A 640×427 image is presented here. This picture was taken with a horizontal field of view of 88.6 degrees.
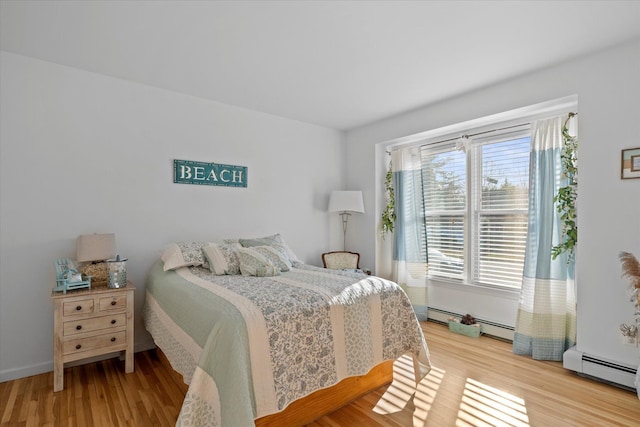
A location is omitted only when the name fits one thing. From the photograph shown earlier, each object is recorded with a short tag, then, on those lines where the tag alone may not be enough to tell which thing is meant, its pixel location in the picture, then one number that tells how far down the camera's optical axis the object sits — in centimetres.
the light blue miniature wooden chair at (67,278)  246
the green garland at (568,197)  280
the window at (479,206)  339
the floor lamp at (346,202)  436
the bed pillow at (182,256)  288
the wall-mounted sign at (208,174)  340
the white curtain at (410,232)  412
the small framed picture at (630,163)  242
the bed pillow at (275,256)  300
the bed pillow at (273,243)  342
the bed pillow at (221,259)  284
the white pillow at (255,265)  278
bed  160
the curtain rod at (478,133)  288
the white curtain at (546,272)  293
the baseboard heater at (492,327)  340
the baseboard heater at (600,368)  241
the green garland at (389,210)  439
